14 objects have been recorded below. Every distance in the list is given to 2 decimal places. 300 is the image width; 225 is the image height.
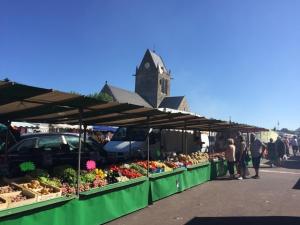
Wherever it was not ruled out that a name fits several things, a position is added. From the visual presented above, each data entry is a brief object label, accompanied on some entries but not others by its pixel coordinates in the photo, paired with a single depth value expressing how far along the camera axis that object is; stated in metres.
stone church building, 63.88
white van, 10.53
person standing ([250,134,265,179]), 10.14
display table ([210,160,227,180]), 9.82
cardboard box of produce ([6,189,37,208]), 3.69
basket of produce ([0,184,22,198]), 3.89
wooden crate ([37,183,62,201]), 4.00
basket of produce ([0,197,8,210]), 3.50
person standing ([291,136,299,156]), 21.29
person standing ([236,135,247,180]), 10.10
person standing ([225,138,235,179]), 9.87
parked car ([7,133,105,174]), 6.75
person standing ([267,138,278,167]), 14.13
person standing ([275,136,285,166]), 14.27
